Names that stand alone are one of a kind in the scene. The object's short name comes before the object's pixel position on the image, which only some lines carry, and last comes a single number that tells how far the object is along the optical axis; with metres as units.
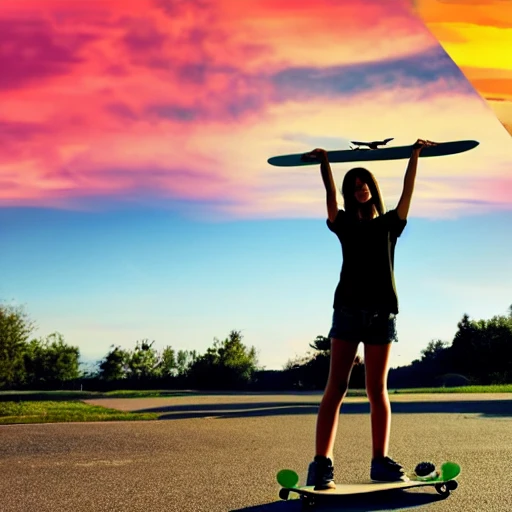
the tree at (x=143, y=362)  23.22
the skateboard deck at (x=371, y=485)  4.55
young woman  4.63
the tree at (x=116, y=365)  23.34
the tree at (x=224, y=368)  21.33
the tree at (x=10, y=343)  20.19
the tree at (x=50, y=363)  24.55
